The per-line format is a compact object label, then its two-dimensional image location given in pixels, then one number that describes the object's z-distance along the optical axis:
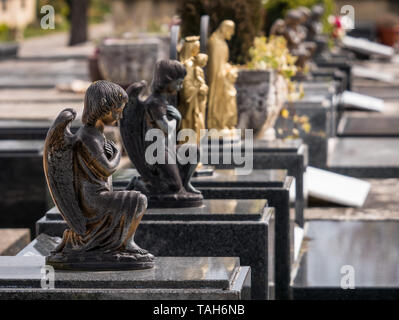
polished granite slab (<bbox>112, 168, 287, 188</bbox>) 7.50
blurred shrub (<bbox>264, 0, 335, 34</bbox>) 18.27
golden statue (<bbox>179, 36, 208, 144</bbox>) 7.79
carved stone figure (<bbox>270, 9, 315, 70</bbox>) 15.06
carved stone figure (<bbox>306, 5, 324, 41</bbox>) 19.91
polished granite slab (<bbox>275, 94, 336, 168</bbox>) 12.31
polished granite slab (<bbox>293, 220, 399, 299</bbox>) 7.23
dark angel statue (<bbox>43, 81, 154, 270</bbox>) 5.19
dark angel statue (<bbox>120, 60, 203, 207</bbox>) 6.60
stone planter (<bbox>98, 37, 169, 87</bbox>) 19.22
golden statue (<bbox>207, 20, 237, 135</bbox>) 9.02
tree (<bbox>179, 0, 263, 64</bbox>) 11.62
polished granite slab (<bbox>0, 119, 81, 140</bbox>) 11.19
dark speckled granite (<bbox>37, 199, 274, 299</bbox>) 6.47
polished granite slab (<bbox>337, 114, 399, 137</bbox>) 16.02
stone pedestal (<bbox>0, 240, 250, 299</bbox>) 5.02
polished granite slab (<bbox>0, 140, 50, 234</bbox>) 9.91
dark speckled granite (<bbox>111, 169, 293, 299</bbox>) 7.43
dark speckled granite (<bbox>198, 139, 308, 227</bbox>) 8.95
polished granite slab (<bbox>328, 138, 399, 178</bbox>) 12.48
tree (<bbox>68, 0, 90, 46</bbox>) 36.31
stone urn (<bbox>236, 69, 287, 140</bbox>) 10.33
